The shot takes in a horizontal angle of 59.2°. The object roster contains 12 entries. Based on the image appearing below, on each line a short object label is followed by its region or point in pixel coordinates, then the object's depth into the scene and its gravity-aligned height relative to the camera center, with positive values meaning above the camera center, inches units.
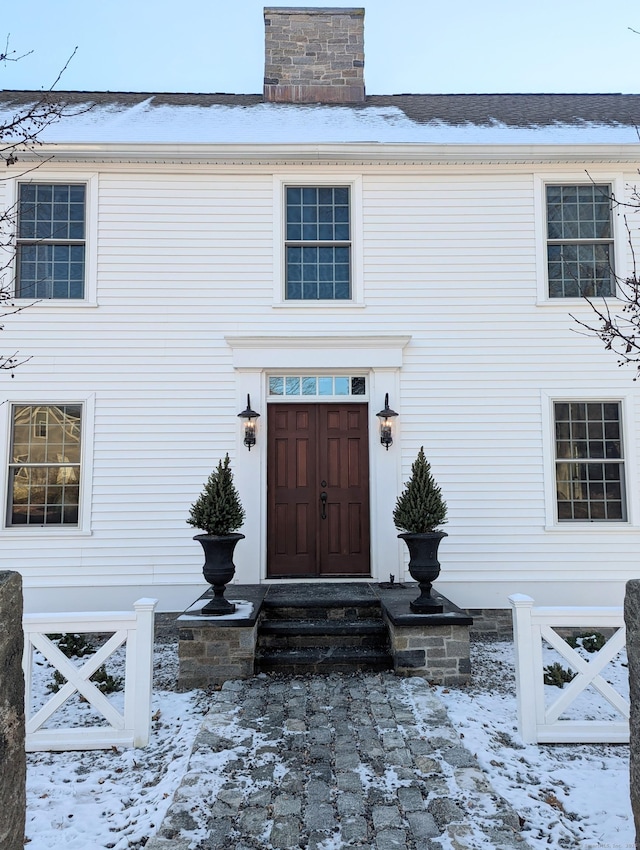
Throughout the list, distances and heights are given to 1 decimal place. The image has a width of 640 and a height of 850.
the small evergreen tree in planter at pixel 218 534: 203.2 -20.4
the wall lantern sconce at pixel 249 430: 262.1 +22.3
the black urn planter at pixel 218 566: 202.7 -31.7
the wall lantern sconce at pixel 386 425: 260.2 +24.5
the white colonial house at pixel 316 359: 262.7 +56.4
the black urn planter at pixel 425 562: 203.2 -30.7
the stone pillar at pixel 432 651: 197.5 -60.7
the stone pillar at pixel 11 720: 74.6 -32.9
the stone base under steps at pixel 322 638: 196.9 -58.4
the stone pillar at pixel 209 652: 196.7 -60.6
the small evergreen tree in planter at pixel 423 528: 203.6 -18.4
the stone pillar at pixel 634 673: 82.2 -29.9
